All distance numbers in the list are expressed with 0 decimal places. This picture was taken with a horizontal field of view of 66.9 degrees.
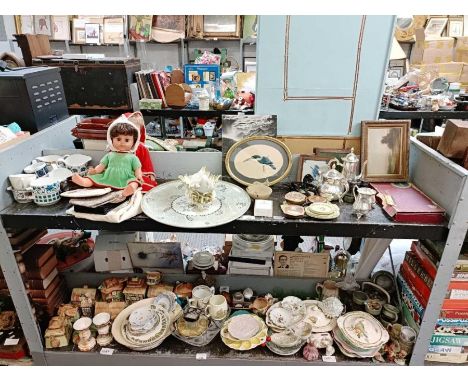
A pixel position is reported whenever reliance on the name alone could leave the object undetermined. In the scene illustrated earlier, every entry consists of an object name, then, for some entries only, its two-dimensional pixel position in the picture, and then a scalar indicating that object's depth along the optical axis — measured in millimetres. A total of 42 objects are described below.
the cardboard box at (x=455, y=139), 1444
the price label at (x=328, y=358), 1679
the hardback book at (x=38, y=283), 1817
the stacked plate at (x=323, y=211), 1447
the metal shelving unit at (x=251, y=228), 1420
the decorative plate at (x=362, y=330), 1671
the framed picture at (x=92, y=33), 5172
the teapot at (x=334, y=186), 1614
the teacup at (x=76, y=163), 1688
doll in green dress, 1571
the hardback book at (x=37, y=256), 1798
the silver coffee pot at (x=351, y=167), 1666
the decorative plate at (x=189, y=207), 1432
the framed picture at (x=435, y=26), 4910
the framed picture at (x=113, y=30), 5113
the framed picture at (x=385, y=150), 1712
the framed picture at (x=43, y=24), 5246
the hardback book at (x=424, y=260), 1588
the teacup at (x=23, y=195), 1542
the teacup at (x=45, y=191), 1507
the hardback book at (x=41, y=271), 1802
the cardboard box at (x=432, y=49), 4762
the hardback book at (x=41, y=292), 1844
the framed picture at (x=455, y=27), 4887
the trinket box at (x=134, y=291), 1902
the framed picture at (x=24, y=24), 5324
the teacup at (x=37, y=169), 1596
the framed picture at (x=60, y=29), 5238
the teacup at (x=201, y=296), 1799
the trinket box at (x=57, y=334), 1759
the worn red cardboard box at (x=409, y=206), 1427
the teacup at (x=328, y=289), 1896
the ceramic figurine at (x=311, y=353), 1672
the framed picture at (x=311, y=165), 1770
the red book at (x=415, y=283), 1623
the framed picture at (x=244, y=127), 1763
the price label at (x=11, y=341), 1830
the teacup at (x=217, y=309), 1775
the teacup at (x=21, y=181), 1515
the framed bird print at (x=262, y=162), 1733
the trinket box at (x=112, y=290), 1896
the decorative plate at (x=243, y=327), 1727
